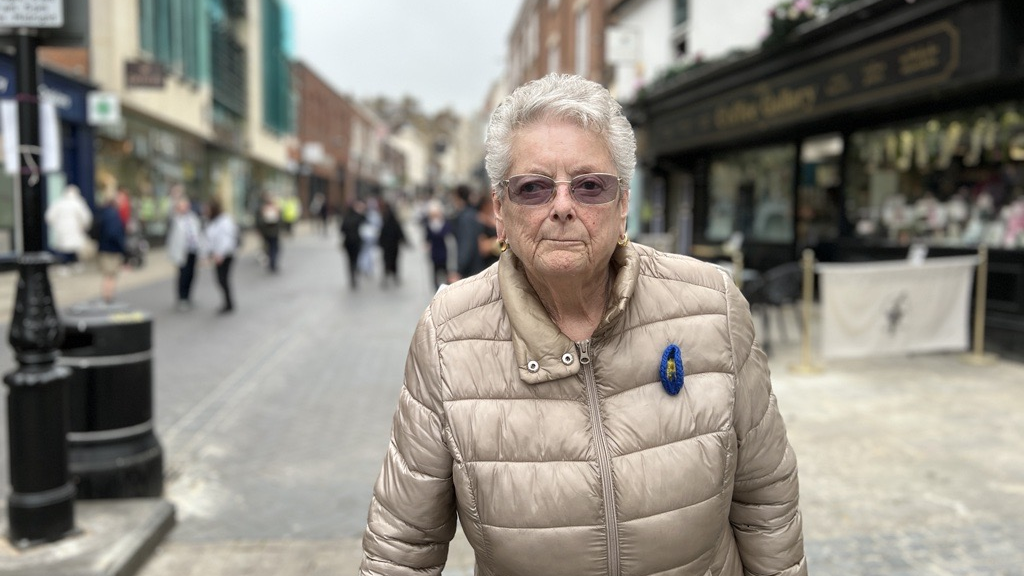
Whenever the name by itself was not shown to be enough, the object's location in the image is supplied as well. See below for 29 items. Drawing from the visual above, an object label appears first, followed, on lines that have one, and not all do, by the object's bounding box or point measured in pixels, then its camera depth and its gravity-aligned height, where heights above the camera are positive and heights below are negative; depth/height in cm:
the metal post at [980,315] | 780 -86
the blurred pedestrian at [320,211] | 3850 +54
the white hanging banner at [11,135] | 392 +42
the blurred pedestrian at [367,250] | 1664 -59
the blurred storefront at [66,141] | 1571 +178
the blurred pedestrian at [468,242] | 824 -19
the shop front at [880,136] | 834 +123
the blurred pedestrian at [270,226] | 1846 -9
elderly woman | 162 -35
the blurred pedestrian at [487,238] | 806 -14
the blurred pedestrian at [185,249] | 1209 -40
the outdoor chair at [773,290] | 869 -69
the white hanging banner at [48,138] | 410 +42
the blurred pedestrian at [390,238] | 1623 -30
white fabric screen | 737 -75
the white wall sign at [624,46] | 1647 +356
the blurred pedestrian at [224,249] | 1202 -40
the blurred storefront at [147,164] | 2036 +157
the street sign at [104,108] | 1712 +235
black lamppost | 381 -77
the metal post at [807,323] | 767 -92
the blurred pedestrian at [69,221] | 1409 +0
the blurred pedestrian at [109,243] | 1174 -31
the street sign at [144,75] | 1841 +329
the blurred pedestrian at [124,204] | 1802 +38
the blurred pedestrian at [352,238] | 1600 -30
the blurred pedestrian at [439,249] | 1223 -38
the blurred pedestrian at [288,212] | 3095 +39
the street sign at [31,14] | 380 +96
